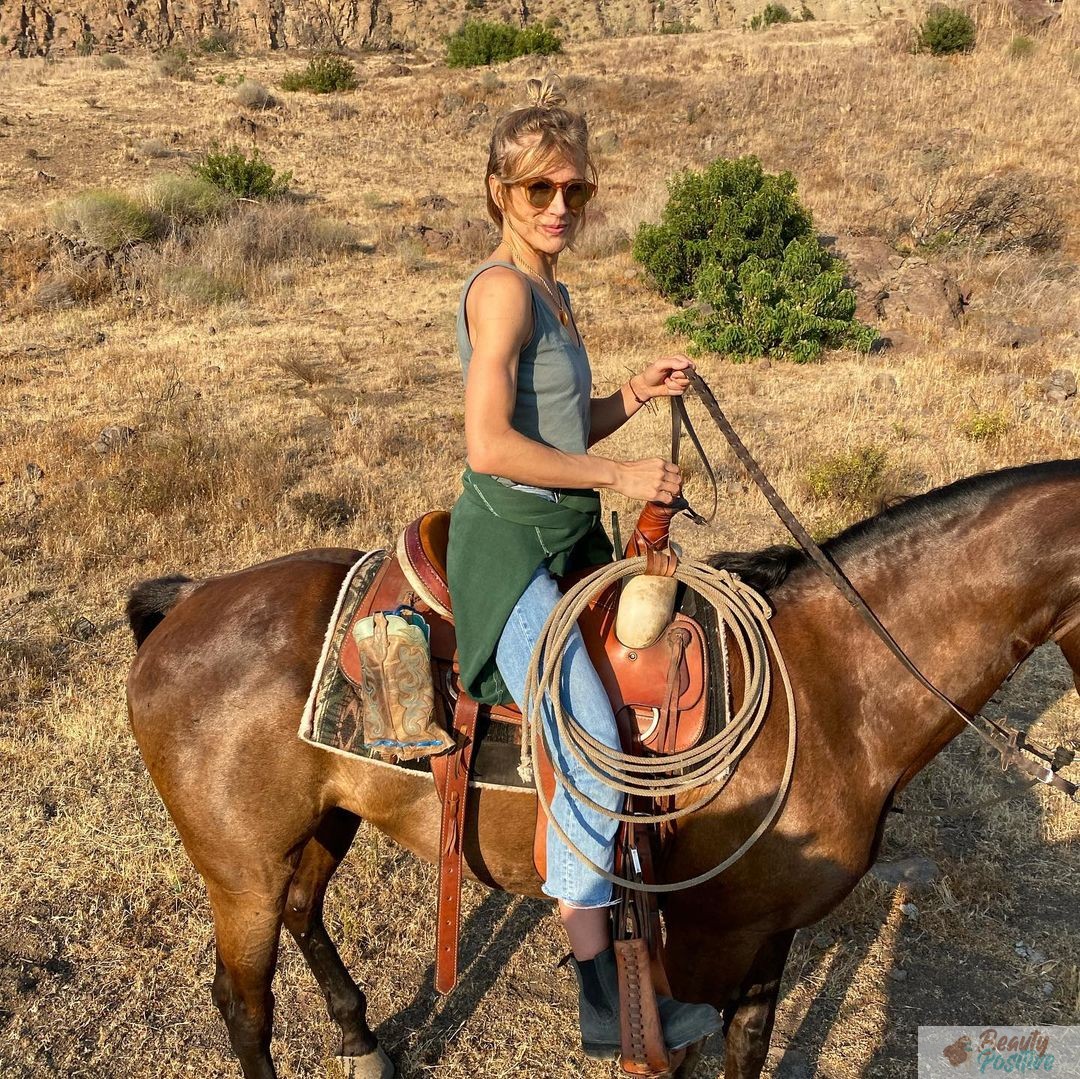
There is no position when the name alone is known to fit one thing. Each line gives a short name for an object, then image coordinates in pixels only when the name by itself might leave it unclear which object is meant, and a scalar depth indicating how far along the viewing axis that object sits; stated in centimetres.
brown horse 229
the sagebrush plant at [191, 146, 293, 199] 1609
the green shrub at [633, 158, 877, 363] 1042
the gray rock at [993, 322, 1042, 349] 1040
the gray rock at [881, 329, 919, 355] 1057
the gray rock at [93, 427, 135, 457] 761
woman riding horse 198
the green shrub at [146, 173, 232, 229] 1469
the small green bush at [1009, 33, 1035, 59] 2323
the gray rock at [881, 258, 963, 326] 1129
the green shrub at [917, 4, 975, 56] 2414
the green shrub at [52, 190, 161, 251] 1317
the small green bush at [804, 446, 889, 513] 689
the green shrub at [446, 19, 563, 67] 3052
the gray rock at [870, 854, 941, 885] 382
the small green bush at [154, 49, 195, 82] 2770
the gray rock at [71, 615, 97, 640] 539
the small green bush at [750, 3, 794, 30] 3791
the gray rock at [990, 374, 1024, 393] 895
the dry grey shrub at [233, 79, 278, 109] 2467
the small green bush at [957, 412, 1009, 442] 776
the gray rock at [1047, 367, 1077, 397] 866
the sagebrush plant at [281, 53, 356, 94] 2691
